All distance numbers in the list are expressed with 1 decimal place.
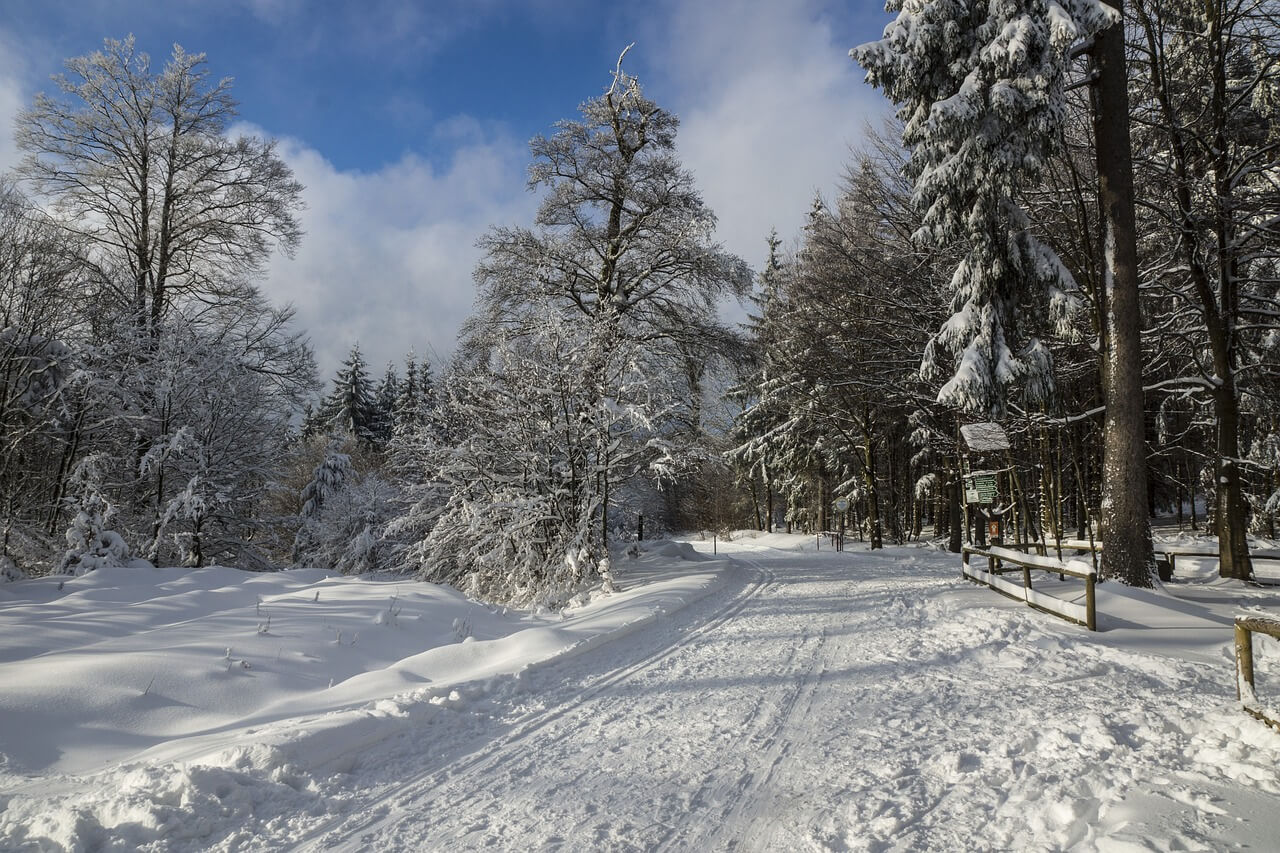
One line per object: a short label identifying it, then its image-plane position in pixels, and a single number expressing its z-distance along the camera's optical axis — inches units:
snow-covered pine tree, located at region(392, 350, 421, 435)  1749.4
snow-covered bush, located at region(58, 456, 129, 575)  392.5
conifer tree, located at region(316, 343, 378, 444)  1748.3
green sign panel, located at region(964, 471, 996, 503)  417.7
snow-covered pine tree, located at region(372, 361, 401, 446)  1780.0
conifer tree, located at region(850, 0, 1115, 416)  367.6
